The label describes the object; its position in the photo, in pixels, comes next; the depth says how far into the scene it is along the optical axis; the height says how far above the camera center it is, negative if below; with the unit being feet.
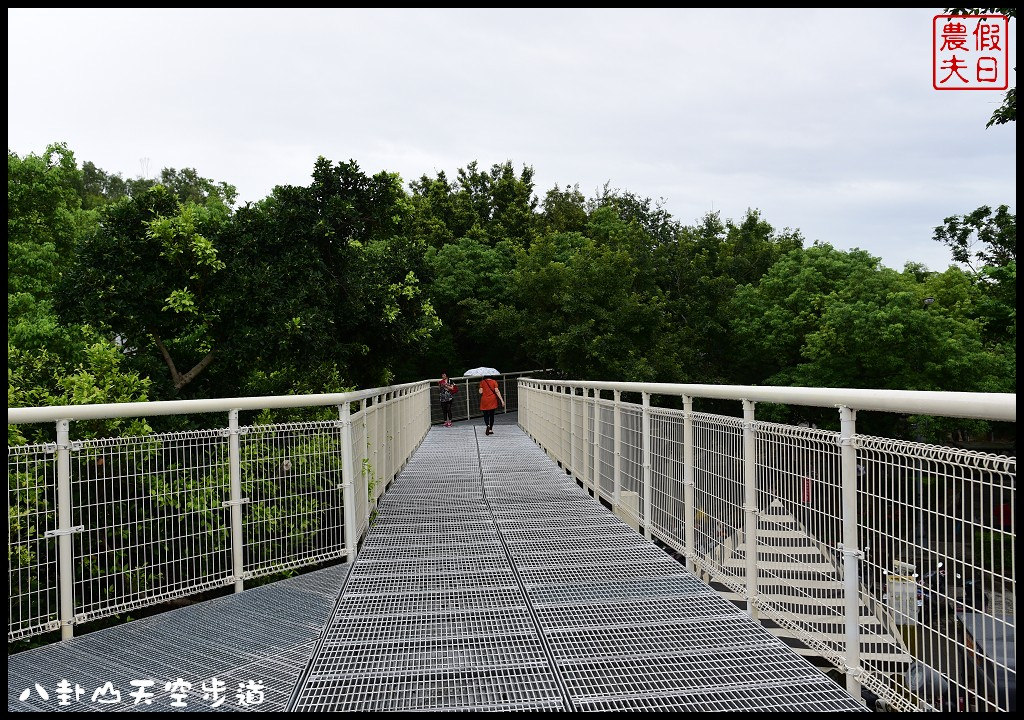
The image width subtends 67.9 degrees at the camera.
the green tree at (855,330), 101.55 +2.80
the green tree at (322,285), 45.42 +4.88
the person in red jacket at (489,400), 62.64 -3.59
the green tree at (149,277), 43.88 +5.10
